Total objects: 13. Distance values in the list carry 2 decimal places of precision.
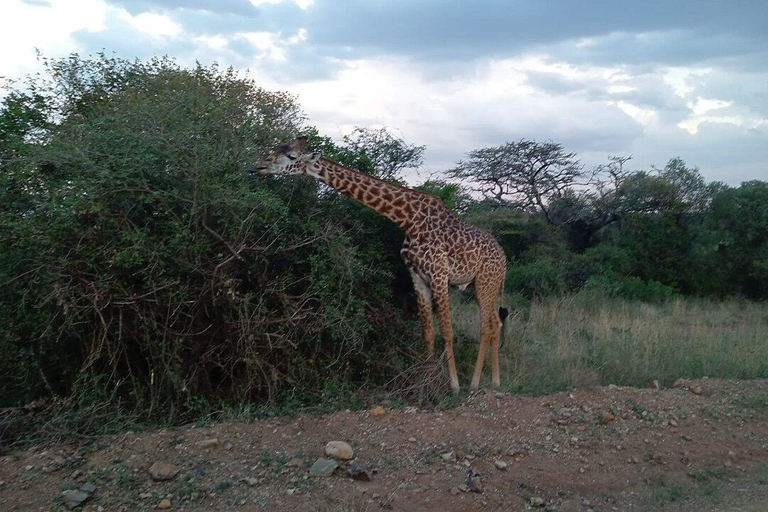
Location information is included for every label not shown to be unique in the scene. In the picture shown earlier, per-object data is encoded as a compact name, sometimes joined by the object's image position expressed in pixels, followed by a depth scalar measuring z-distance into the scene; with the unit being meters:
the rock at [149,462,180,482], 5.61
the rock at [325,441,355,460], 6.12
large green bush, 6.64
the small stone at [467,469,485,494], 5.98
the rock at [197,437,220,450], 6.06
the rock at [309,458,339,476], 5.88
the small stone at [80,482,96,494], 5.40
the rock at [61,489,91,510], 5.27
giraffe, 8.55
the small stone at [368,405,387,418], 6.97
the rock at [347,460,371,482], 5.89
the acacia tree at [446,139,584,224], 23.26
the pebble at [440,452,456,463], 6.37
